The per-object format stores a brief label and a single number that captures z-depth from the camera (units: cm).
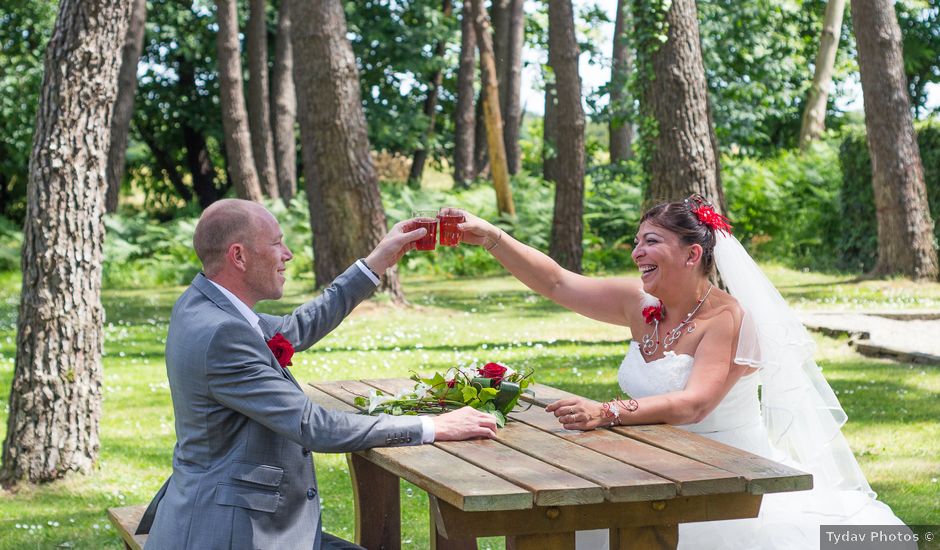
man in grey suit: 364
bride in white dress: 451
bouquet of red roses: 418
